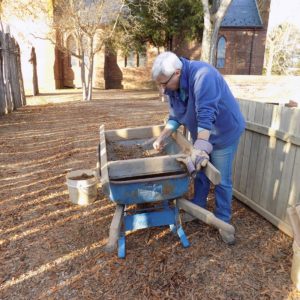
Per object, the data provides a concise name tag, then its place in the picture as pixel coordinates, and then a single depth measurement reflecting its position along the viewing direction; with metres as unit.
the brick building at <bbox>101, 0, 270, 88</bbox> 23.08
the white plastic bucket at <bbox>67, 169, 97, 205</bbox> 3.83
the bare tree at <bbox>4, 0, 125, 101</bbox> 12.70
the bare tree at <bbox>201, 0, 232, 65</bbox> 13.34
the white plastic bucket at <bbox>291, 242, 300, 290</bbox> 2.41
